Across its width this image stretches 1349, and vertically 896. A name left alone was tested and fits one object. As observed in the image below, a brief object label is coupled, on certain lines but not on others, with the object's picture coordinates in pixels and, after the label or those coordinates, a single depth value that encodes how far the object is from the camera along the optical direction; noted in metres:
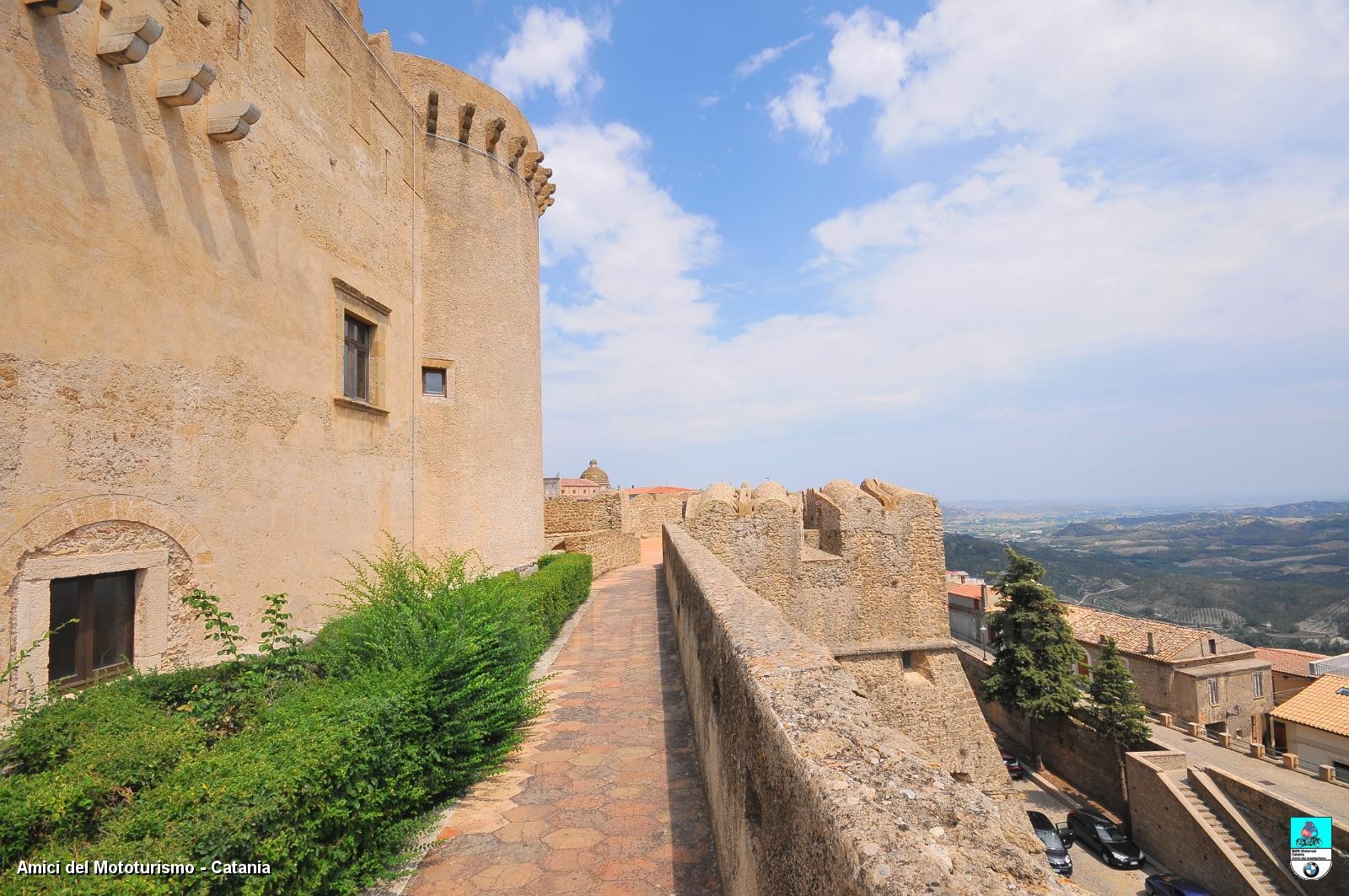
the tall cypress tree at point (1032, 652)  22.67
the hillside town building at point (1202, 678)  27.28
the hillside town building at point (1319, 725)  21.39
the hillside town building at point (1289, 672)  31.30
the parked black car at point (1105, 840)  17.11
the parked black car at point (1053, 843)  14.81
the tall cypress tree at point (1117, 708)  20.14
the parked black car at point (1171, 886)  14.61
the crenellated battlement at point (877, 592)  10.78
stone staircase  14.95
